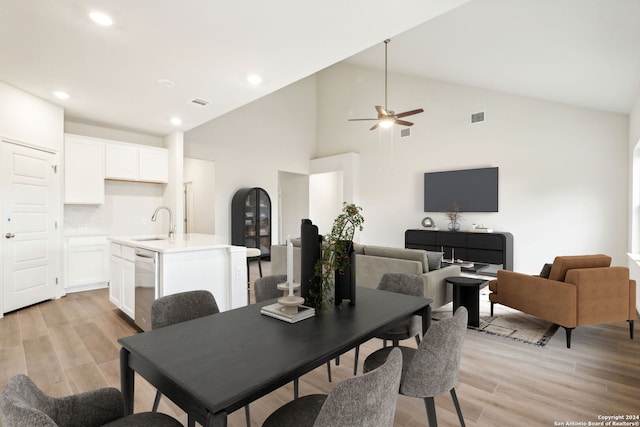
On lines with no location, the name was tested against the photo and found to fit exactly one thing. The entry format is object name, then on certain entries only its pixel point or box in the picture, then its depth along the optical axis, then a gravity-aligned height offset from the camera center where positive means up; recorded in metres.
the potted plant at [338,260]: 1.65 -0.25
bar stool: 4.68 -0.59
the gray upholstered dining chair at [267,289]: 2.22 -0.53
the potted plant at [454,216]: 6.74 -0.08
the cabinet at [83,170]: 4.85 +0.64
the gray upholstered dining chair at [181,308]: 1.75 -0.54
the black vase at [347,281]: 1.76 -0.38
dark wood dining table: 0.98 -0.52
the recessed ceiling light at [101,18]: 2.47 +1.51
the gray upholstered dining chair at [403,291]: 2.15 -0.58
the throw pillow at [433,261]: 3.81 -0.57
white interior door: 3.95 -0.17
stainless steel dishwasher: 3.00 -0.69
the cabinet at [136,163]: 5.23 +0.84
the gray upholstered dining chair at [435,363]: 1.47 -0.69
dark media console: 5.91 -0.62
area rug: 3.27 -1.24
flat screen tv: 6.39 +0.47
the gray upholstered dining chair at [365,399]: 0.91 -0.54
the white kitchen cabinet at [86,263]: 4.90 -0.78
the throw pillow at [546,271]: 3.50 -0.63
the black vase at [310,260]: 1.66 -0.25
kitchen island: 3.01 -0.60
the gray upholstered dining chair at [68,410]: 0.79 -0.67
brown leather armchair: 3.03 -0.77
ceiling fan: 4.92 +1.46
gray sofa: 3.59 -0.64
